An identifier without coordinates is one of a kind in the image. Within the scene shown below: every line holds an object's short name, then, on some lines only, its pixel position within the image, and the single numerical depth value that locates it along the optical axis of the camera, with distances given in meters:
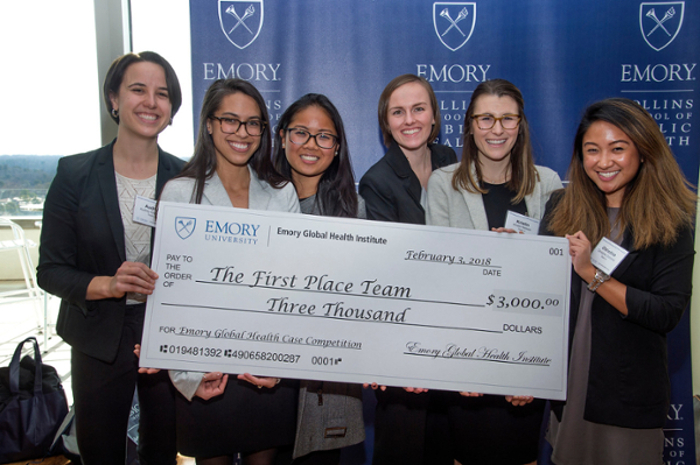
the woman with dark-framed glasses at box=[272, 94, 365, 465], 1.55
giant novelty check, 1.40
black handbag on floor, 2.21
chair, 3.47
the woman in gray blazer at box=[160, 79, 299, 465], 1.46
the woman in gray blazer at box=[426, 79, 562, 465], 1.53
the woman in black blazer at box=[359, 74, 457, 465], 1.64
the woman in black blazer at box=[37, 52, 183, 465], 1.59
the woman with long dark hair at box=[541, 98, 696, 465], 1.38
